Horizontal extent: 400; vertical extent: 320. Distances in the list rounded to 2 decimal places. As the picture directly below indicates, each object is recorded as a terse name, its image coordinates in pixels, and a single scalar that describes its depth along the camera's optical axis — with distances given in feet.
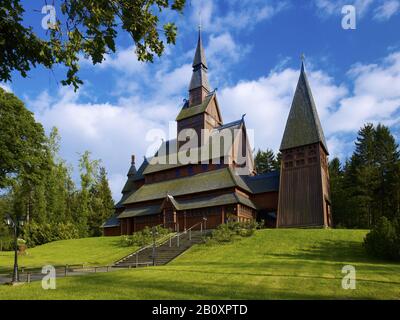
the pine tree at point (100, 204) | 217.97
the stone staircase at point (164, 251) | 92.43
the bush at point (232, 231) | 104.47
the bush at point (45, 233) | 159.84
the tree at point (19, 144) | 96.94
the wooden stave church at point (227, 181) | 122.83
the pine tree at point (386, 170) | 158.71
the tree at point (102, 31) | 22.71
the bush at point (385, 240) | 72.90
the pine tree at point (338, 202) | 157.79
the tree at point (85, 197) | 201.88
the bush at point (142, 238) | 119.99
